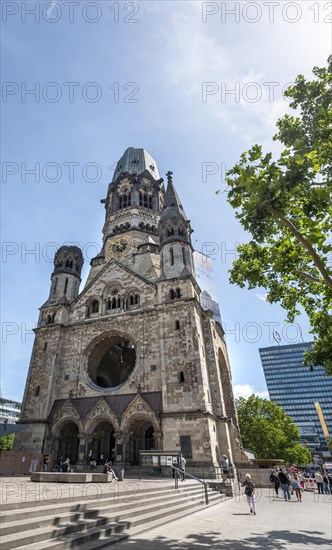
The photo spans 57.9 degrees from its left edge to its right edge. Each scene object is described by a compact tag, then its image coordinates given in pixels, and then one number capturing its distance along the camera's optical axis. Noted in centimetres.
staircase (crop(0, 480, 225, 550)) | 521
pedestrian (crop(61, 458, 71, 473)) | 1889
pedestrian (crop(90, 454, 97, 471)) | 1992
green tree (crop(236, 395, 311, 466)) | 3881
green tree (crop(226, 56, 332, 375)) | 781
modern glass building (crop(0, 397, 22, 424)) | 8369
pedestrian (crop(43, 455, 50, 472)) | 1990
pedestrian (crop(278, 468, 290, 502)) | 1528
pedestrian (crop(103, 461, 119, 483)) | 1597
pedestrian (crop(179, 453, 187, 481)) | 1567
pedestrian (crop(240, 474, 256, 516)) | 1033
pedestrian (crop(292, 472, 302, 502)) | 1523
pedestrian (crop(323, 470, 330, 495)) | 1911
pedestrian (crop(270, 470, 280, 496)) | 1777
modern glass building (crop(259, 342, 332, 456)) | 10431
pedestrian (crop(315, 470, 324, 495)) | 1883
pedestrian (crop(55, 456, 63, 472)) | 2070
